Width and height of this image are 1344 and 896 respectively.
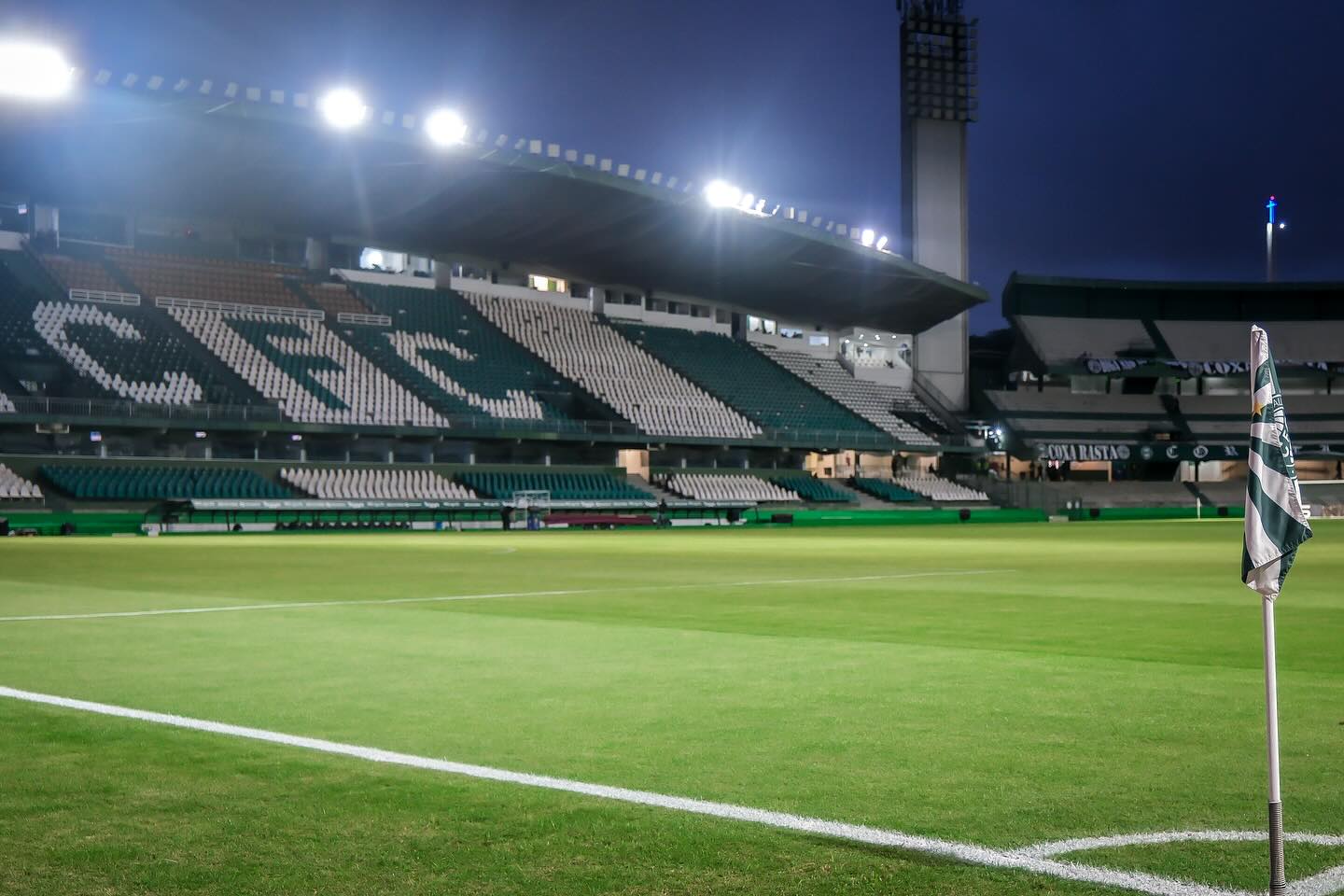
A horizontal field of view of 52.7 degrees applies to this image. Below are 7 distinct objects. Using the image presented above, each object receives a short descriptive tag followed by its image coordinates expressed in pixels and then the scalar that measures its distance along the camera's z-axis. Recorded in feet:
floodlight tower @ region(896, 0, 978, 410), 286.66
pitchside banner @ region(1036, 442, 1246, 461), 297.74
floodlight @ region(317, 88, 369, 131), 169.27
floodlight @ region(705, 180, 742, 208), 212.43
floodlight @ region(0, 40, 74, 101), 151.43
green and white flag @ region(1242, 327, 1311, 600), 15.29
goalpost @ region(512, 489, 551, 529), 178.81
